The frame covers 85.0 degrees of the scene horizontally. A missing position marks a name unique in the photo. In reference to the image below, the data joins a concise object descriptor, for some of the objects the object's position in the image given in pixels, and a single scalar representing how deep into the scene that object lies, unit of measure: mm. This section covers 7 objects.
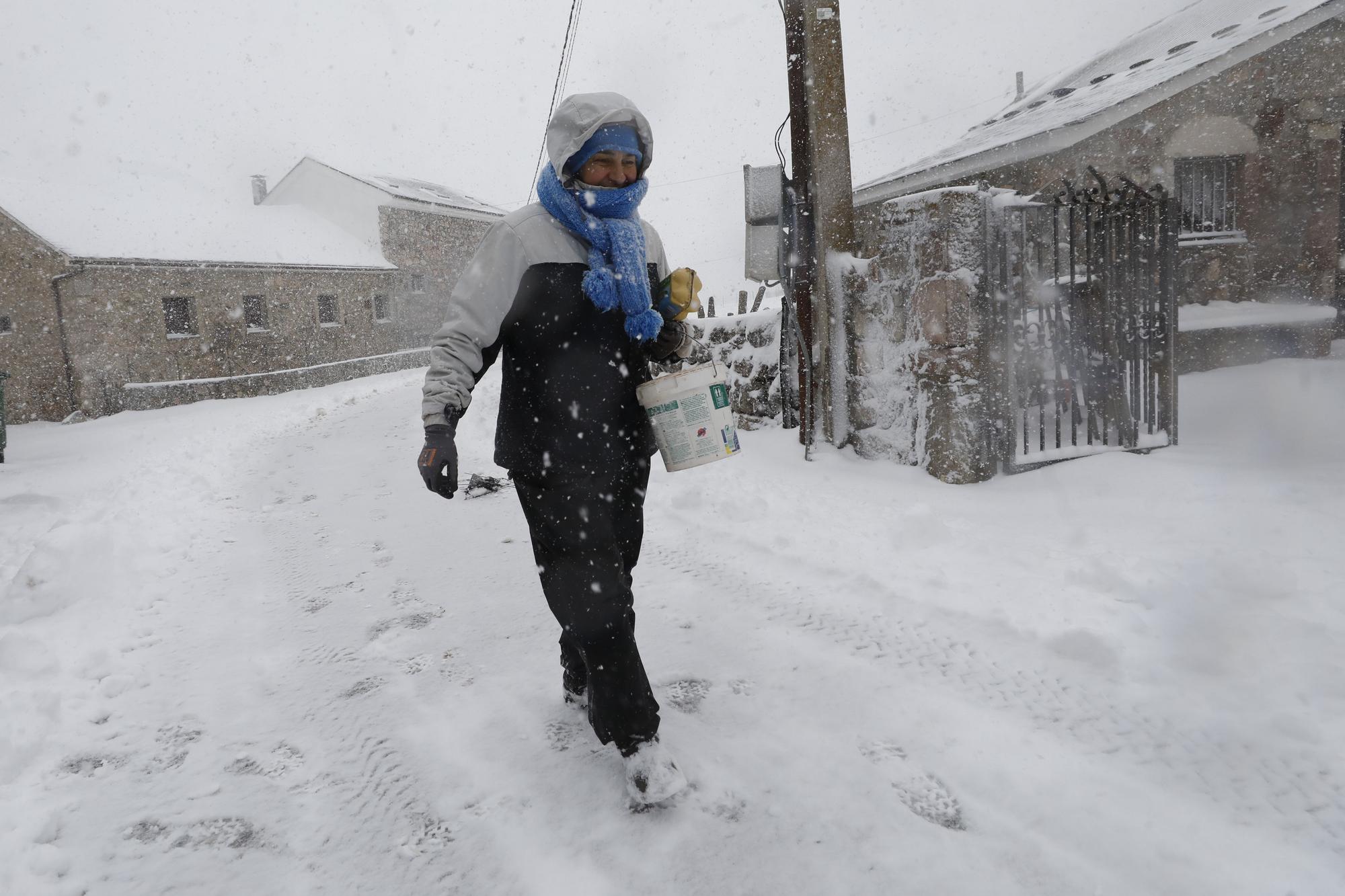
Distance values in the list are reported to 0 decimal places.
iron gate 4871
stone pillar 4699
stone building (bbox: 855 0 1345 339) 8969
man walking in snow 2123
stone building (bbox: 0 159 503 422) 18328
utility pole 5727
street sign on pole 6664
